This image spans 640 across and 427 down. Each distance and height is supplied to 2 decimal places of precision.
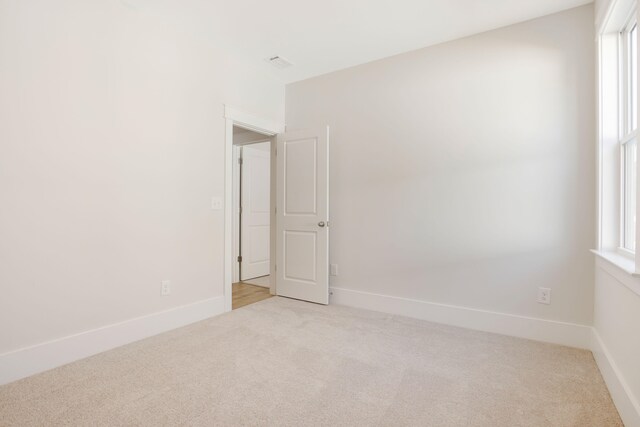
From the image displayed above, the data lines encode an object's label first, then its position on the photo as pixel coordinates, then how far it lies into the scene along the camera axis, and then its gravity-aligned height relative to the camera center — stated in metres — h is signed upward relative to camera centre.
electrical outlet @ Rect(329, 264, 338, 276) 3.63 -0.62
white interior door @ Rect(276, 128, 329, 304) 3.54 -0.01
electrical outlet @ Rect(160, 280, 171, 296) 2.74 -0.63
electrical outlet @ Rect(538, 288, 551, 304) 2.56 -0.64
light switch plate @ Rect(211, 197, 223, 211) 3.16 +0.12
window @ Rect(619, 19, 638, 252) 2.00 +0.56
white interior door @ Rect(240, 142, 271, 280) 4.82 +0.07
